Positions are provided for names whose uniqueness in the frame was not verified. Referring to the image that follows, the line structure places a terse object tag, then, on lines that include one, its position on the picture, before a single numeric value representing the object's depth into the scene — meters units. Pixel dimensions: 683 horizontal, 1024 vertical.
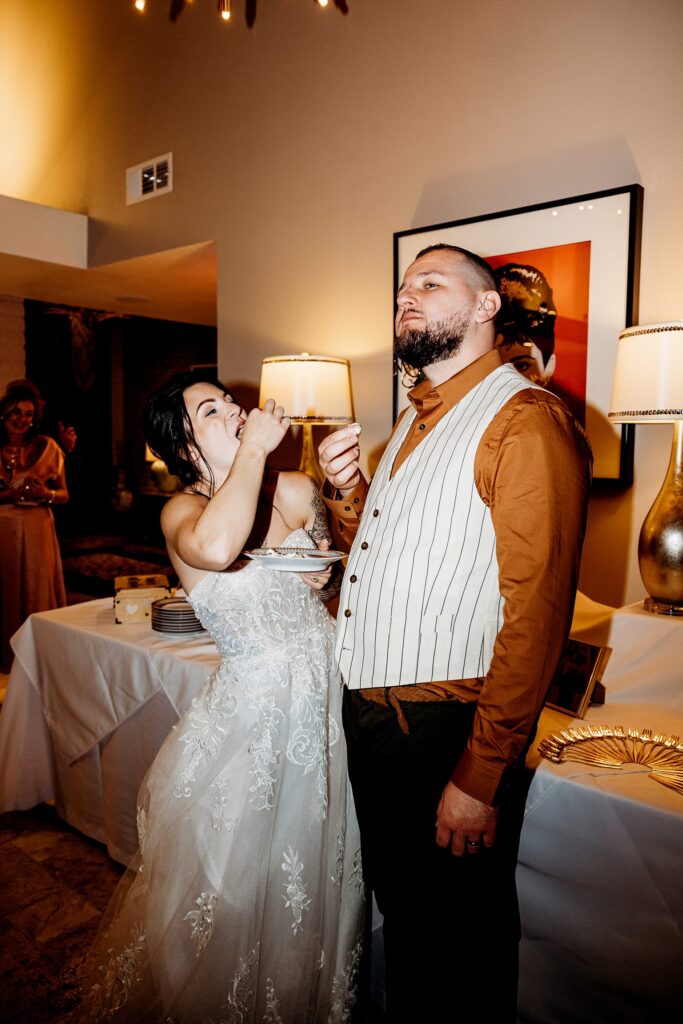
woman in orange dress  4.75
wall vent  3.97
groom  1.22
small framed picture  1.73
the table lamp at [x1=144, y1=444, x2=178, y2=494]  8.98
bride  1.50
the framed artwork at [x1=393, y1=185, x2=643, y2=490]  2.32
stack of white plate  2.49
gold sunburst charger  1.45
